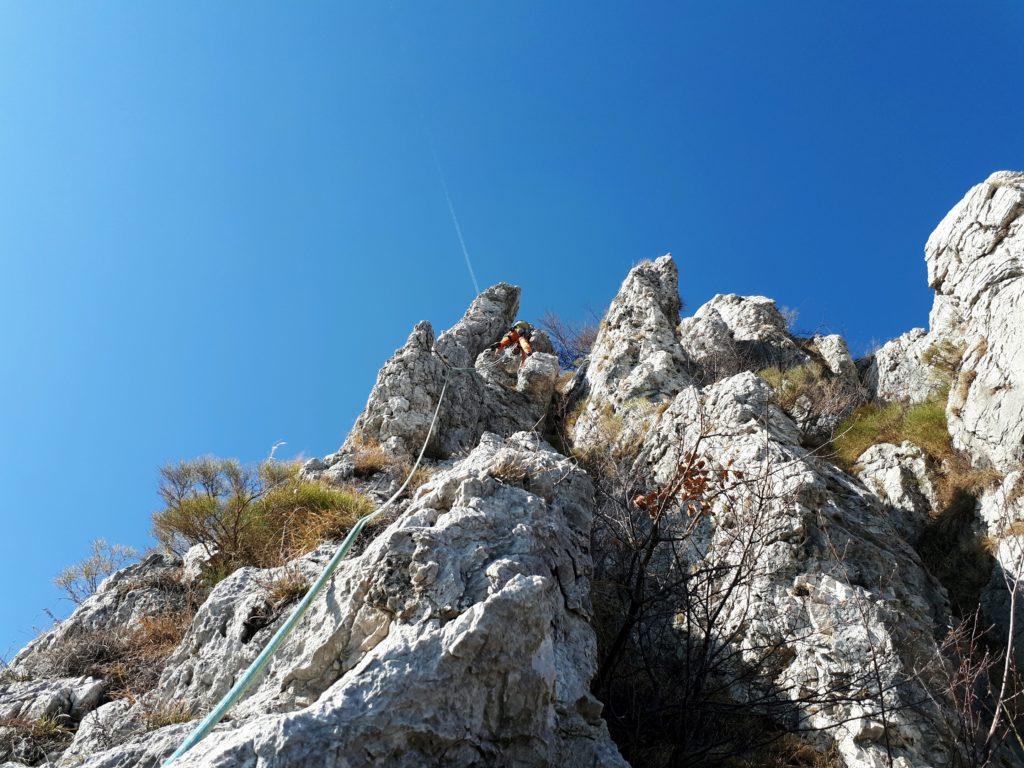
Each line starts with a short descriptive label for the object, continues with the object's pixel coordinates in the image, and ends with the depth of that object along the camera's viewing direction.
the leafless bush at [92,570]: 9.50
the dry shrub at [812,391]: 12.37
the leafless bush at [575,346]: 24.59
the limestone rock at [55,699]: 5.47
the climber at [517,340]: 17.36
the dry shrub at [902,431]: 10.13
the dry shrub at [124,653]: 5.89
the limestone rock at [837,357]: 14.81
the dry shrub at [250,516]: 7.52
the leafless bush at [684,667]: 4.62
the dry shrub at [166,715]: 4.68
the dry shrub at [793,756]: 5.01
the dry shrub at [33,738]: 5.04
